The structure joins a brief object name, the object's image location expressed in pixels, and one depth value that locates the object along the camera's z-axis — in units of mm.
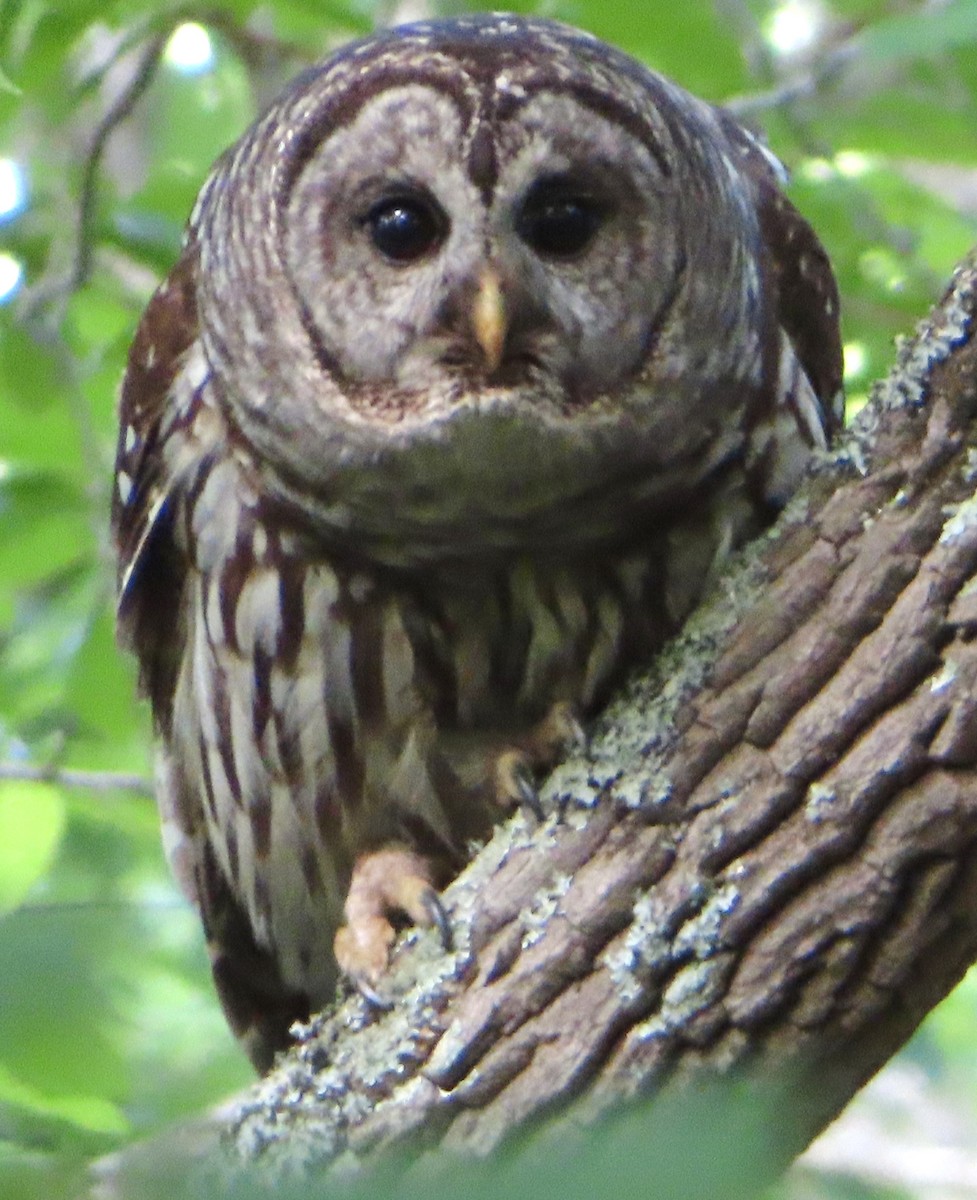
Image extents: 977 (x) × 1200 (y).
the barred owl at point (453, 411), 4680
